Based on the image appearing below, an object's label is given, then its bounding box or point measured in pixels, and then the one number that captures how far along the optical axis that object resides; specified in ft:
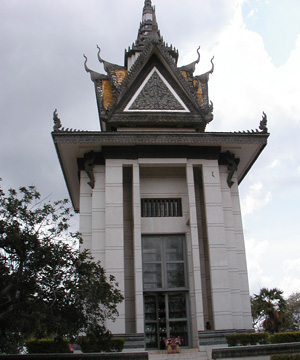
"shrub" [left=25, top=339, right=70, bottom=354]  49.14
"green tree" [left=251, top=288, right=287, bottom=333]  92.84
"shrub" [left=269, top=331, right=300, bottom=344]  49.78
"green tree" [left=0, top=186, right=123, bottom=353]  37.22
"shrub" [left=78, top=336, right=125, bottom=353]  40.70
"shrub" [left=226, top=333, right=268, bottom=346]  49.78
